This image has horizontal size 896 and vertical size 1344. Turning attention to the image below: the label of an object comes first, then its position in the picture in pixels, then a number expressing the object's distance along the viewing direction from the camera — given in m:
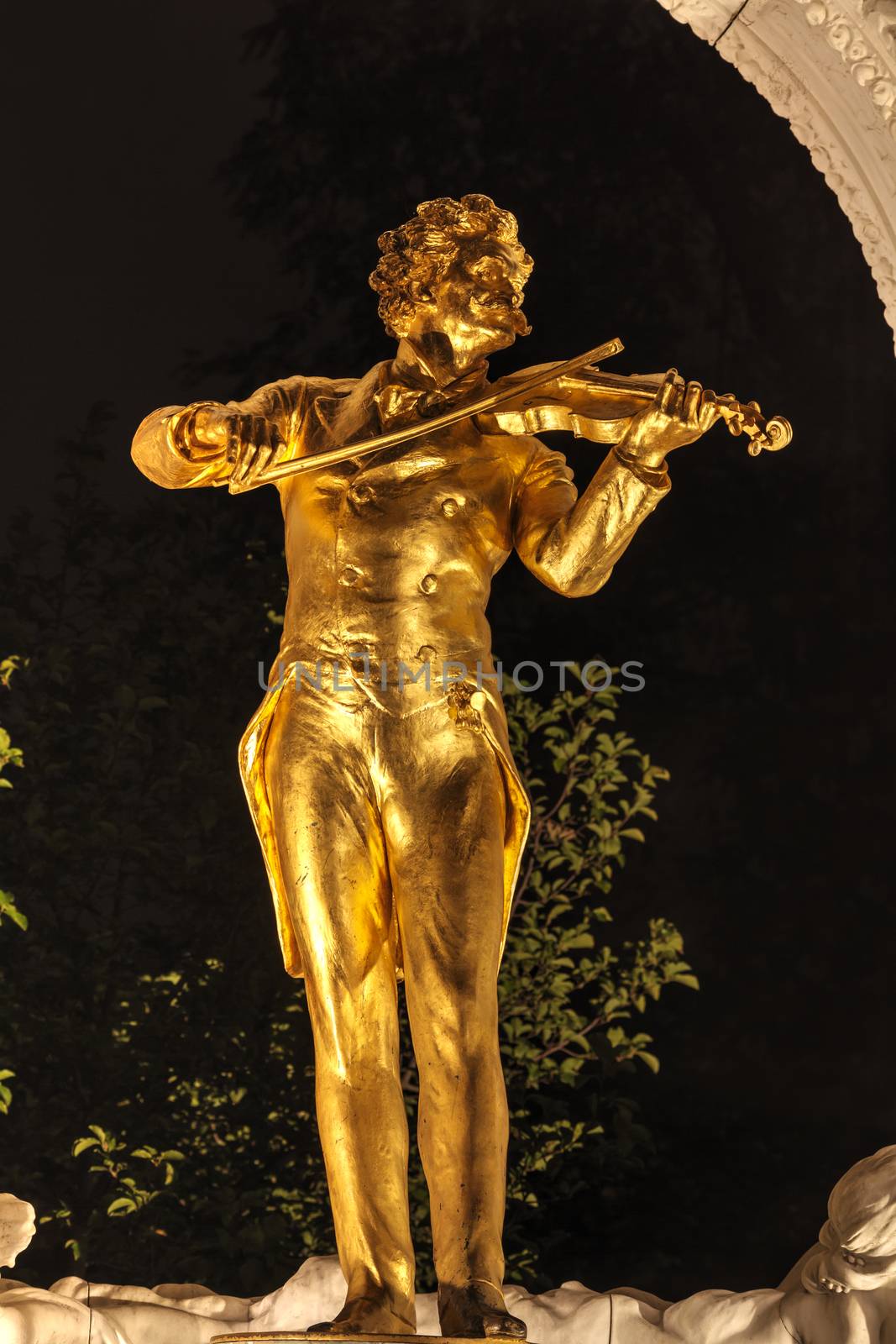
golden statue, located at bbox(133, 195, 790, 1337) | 5.36
